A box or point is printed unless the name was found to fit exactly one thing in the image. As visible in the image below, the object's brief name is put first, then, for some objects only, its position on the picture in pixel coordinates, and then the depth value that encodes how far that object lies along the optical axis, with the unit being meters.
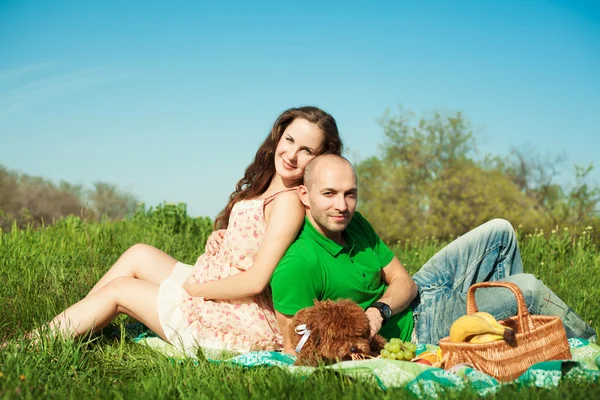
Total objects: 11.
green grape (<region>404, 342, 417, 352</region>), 3.41
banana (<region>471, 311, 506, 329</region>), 3.35
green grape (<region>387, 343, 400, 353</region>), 3.33
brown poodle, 3.16
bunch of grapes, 3.32
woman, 3.90
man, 3.57
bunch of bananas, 3.29
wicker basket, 3.22
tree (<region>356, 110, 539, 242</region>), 14.30
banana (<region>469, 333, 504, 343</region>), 3.29
